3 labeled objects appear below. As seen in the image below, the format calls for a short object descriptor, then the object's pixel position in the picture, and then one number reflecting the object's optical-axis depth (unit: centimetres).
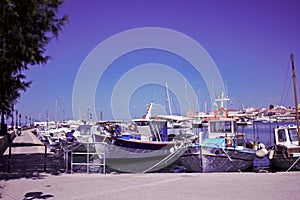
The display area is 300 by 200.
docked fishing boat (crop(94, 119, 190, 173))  2505
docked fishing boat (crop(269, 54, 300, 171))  1962
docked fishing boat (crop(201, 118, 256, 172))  1941
